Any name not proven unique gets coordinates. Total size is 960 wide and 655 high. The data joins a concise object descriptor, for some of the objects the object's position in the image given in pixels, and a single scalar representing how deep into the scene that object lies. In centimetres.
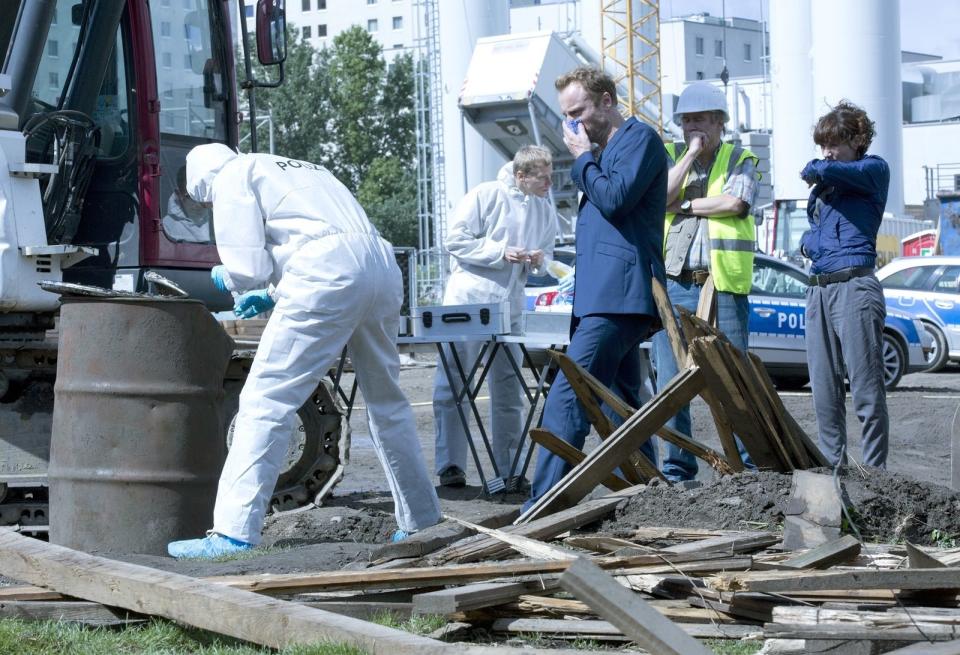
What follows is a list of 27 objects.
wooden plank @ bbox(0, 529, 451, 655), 782
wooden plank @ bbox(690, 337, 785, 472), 1188
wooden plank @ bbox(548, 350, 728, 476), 1241
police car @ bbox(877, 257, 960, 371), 4000
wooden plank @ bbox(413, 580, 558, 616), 842
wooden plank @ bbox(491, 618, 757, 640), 826
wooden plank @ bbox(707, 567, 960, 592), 825
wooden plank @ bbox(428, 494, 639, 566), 991
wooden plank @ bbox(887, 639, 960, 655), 682
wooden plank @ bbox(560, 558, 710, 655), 664
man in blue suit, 1252
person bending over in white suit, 1198
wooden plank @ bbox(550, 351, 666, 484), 1232
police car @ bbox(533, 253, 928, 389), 3119
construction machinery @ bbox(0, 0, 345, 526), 1537
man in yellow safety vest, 1486
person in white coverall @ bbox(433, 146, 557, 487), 1780
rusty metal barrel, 1233
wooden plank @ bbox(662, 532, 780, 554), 979
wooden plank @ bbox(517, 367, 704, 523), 1175
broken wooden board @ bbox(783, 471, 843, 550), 1034
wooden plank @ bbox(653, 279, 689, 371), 1255
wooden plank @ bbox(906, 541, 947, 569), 875
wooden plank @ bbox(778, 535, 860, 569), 900
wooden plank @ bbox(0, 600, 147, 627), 941
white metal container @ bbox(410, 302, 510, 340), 1623
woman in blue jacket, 1415
